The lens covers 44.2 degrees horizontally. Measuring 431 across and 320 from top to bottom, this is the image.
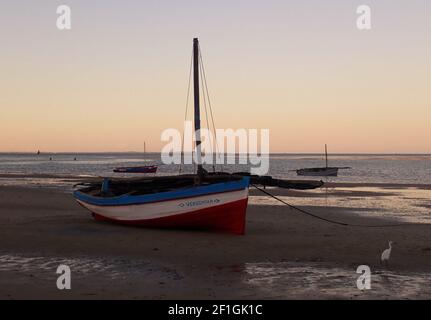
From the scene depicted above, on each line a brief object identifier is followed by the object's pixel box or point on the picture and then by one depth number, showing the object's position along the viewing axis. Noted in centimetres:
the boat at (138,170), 7894
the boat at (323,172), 6894
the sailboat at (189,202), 1778
